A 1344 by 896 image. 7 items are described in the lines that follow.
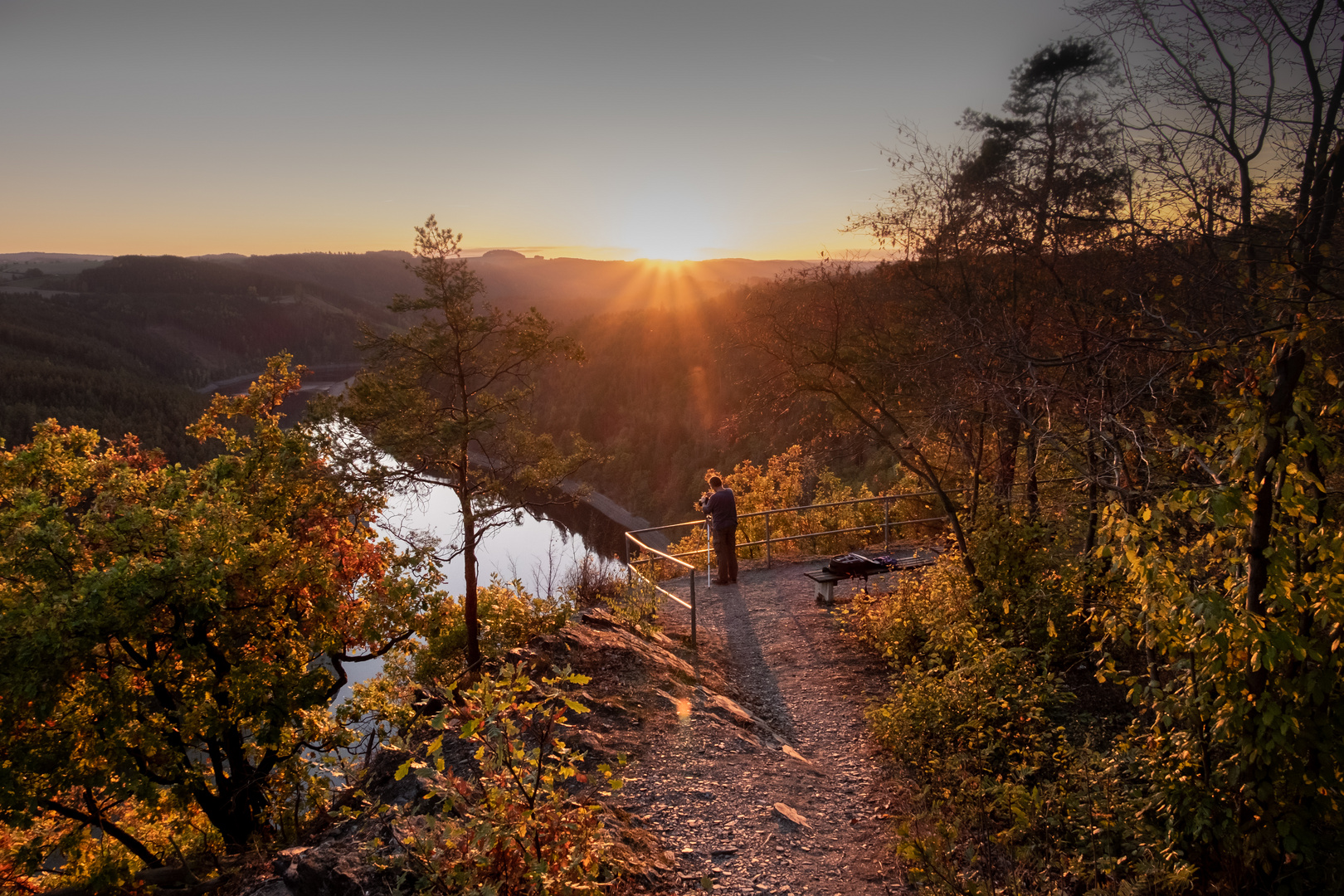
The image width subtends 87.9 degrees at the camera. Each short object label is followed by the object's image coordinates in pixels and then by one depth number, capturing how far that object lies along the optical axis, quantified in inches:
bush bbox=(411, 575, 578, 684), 302.4
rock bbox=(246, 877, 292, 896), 158.6
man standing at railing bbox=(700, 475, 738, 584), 408.2
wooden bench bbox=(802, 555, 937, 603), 380.8
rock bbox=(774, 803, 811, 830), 176.1
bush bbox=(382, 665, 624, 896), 106.1
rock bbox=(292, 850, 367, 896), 126.6
